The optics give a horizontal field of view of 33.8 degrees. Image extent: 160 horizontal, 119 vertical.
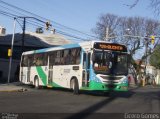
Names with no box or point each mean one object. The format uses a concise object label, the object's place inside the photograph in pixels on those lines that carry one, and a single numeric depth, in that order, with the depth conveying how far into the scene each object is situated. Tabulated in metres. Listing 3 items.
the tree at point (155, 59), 48.35
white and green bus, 15.08
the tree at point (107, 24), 45.85
